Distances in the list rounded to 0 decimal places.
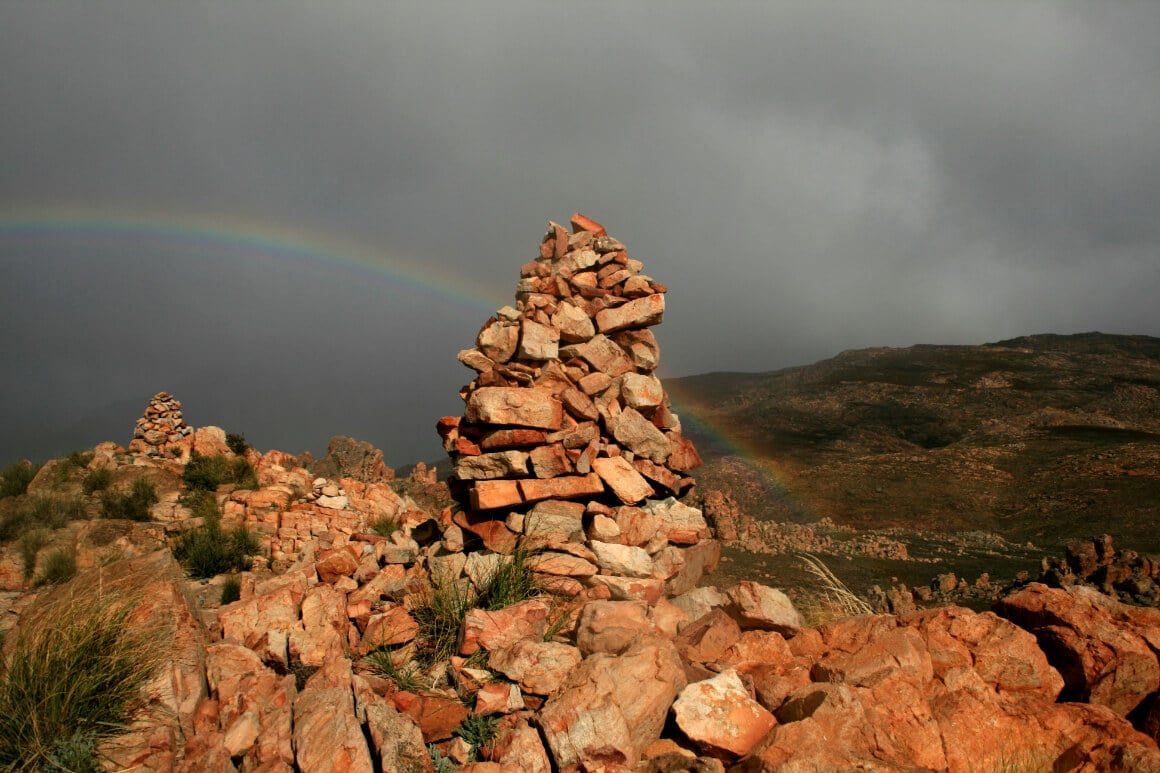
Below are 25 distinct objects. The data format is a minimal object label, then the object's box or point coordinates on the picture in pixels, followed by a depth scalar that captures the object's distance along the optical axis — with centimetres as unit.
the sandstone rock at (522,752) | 363
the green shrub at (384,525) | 1602
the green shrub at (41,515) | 1694
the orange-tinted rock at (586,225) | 905
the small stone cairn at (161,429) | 2350
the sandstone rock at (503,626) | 492
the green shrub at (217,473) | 2031
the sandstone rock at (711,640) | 481
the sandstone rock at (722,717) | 364
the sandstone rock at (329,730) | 365
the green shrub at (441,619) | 543
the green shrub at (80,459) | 2136
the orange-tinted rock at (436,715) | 418
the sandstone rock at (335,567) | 778
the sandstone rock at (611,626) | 474
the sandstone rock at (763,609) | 512
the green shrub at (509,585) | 577
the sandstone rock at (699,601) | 590
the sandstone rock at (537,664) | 431
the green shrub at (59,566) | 1480
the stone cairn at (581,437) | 668
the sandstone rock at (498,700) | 418
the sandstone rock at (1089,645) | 387
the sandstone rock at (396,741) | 368
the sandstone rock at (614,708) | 363
